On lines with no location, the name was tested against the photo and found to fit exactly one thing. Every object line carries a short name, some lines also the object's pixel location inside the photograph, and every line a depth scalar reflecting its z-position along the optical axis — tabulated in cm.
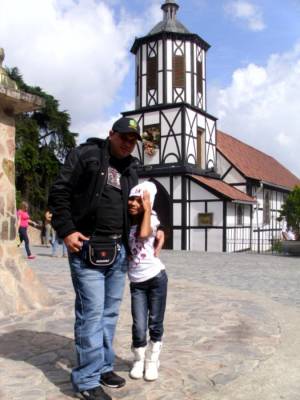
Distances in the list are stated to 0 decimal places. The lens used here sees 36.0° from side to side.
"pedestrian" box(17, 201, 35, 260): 1345
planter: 1823
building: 2147
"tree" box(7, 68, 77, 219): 2734
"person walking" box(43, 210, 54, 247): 1942
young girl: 342
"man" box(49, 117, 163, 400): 305
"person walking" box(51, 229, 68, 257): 1471
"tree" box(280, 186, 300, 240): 1889
